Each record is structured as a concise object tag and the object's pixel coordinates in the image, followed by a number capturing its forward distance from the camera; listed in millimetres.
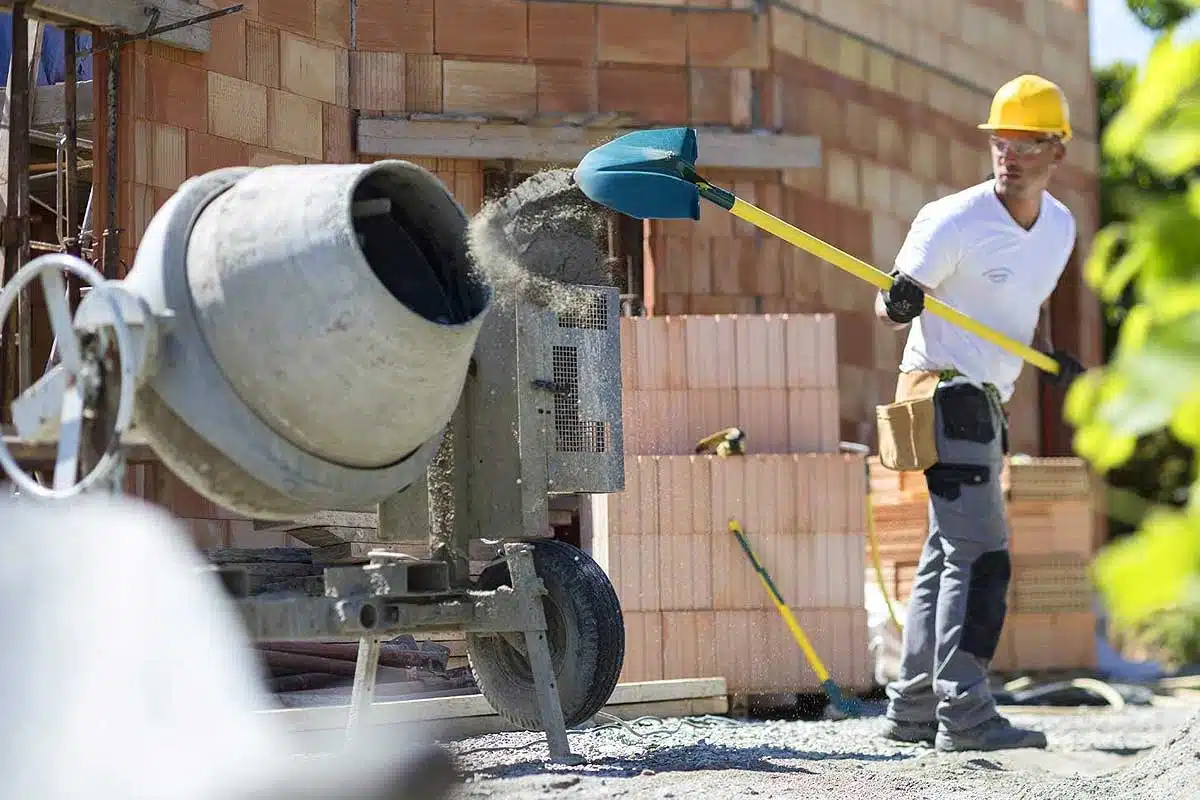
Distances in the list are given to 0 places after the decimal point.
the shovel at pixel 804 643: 13312
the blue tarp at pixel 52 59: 18312
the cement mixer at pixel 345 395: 7285
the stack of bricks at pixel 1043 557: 16906
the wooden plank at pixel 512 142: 17531
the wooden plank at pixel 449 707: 9453
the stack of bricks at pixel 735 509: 13875
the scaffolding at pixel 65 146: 14555
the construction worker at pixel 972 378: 11312
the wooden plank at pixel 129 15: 14797
